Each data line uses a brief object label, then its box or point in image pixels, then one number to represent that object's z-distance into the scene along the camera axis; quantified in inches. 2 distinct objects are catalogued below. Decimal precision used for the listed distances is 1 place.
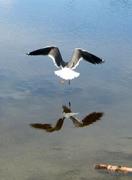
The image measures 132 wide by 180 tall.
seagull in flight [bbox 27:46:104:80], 551.4
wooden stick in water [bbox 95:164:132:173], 376.2
